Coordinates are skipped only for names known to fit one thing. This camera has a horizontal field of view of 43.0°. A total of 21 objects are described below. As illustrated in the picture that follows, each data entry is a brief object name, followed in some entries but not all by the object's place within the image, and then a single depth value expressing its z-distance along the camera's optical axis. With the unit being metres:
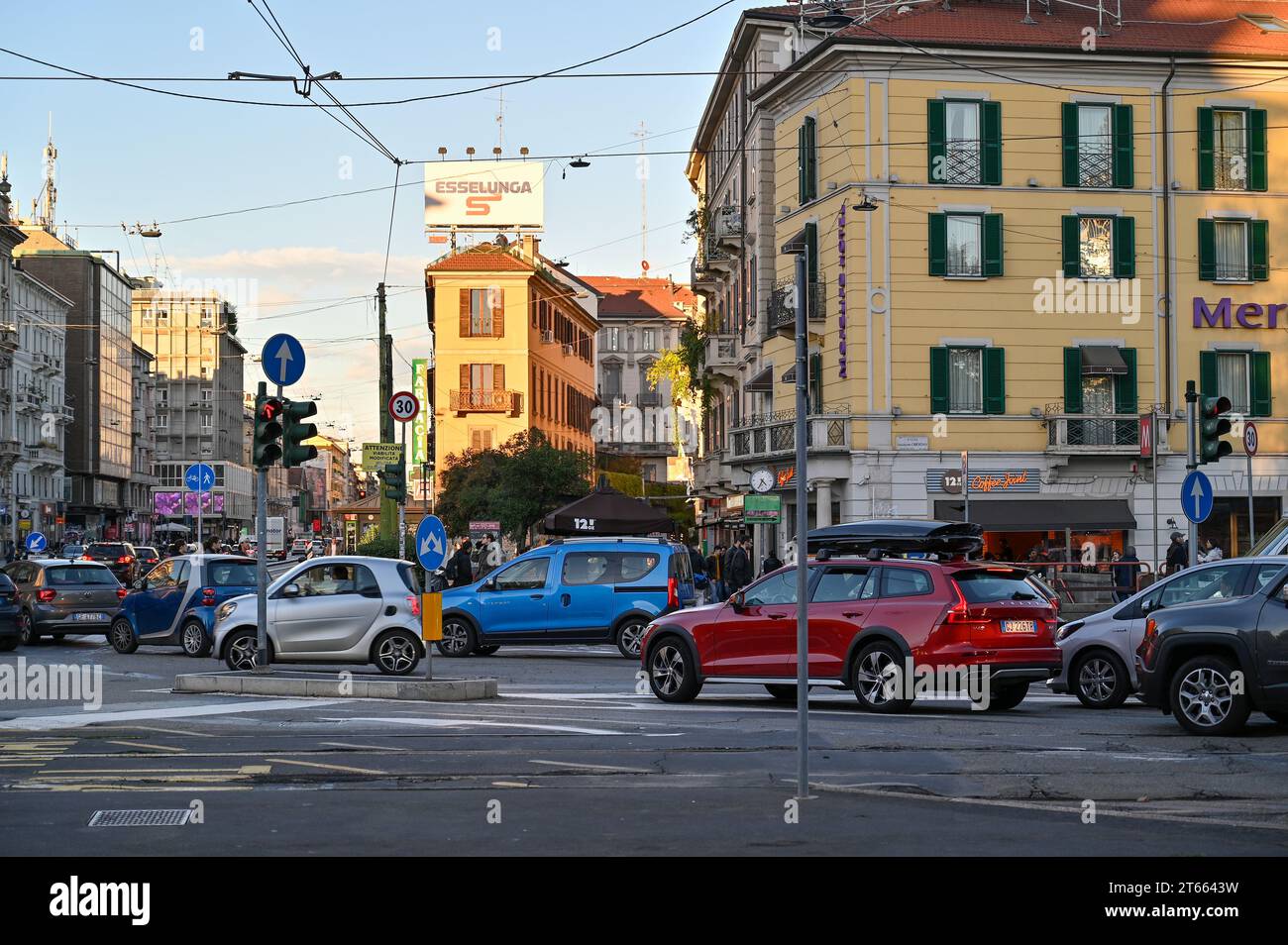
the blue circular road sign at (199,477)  38.91
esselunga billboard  83.38
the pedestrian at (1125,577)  31.81
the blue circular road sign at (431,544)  20.31
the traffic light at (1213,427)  23.42
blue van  26.61
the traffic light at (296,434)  19.75
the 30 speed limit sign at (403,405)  27.52
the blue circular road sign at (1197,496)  23.67
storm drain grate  9.89
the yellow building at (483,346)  78.69
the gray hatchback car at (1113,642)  17.70
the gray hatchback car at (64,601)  31.33
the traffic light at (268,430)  19.77
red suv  16.81
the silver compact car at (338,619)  22.48
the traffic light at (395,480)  24.48
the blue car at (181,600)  27.62
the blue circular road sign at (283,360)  19.73
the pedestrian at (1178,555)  33.84
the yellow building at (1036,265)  40.66
